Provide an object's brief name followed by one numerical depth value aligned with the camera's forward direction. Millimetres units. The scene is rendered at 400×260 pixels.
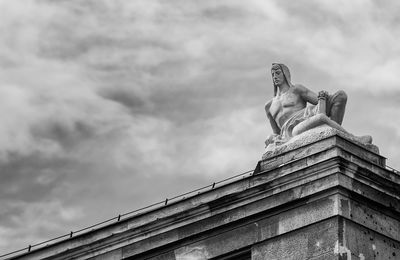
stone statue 42156
